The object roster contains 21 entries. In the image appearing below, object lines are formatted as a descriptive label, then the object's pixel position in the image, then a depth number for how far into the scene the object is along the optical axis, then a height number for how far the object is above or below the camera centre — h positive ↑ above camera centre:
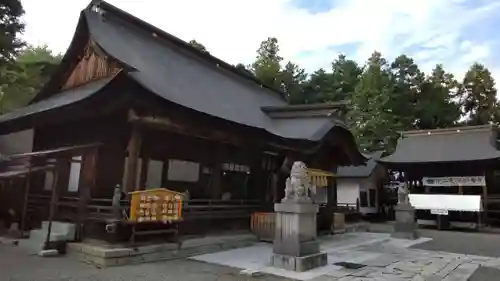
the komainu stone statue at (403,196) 14.86 +0.28
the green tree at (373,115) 31.47 +7.67
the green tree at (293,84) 42.78 +13.65
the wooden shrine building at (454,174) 20.05 +1.80
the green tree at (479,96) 36.16 +11.00
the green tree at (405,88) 36.19 +12.30
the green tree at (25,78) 17.94 +6.53
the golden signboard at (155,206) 8.12 -0.24
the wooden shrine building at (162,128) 9.02 +2.06
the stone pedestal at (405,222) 14.52 -0.77
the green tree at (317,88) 42.31 +13.36
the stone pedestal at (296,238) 7.76 -0.83
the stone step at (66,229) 8.82 -0.88
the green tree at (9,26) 15.17 +7.03
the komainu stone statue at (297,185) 8.13 +0.33
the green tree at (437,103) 37.84 +10.45
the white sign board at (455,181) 20.20 +1.34
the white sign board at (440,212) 19.91 -0.43
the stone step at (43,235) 8.68 -1.04
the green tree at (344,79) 40.66 +14.57
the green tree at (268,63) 41.38 +16.20
